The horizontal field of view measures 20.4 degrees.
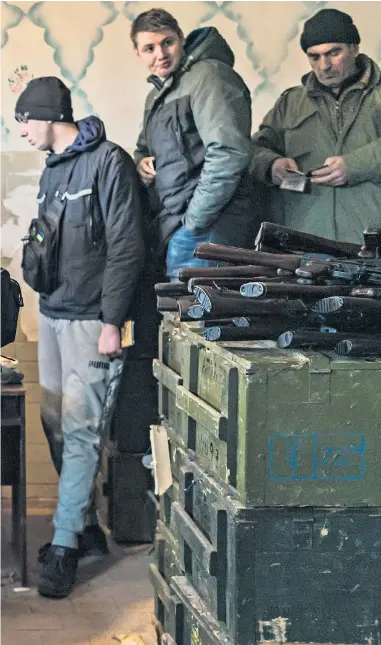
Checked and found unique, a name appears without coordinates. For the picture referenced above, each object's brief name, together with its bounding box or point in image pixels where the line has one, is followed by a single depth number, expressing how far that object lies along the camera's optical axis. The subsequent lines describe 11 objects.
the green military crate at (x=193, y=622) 2.51
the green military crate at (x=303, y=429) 2.32
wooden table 3.93
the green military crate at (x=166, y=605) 2.96
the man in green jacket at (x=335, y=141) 3.87
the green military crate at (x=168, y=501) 3.10
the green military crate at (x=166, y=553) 3.06
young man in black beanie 4.00
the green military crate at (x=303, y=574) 2.35
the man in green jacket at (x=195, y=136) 3.77
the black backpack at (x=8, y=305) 3.21
